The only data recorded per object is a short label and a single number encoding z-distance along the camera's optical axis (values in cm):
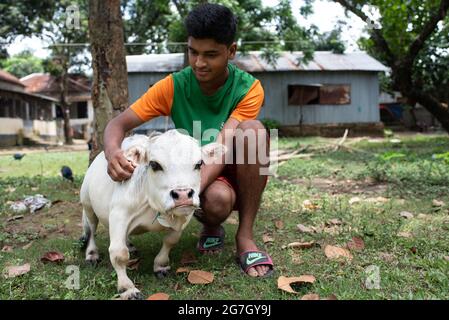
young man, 277
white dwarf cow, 226
